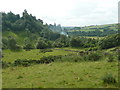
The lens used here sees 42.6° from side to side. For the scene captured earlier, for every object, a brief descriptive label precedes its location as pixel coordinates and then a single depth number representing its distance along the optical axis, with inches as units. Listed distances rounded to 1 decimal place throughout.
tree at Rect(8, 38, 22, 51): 4655.8
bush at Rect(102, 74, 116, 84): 514.0
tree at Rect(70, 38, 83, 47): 4845.0
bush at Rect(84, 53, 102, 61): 1288.6
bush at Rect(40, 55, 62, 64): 2007.4
